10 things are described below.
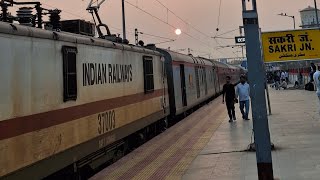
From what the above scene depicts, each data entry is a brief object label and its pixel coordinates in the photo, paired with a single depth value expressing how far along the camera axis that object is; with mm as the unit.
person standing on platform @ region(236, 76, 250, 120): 17016
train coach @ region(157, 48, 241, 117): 18469
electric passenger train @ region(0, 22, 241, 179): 5895
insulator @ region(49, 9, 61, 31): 8547
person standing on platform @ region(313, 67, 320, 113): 13589
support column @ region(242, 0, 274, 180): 6945
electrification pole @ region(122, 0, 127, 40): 29902
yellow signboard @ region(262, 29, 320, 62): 12961
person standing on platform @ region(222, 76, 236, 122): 17266
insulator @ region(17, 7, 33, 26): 7484
